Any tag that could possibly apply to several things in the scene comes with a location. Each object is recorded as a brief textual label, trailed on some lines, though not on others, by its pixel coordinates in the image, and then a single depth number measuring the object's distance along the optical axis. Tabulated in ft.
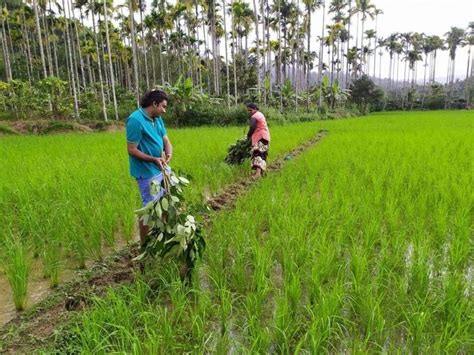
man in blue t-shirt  8.79
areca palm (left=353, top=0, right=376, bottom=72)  121.08
